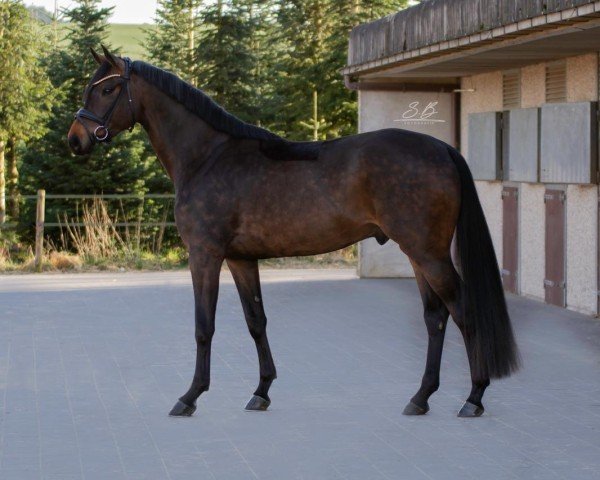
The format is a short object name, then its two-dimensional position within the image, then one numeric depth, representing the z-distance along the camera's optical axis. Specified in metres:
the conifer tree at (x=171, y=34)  38.83
